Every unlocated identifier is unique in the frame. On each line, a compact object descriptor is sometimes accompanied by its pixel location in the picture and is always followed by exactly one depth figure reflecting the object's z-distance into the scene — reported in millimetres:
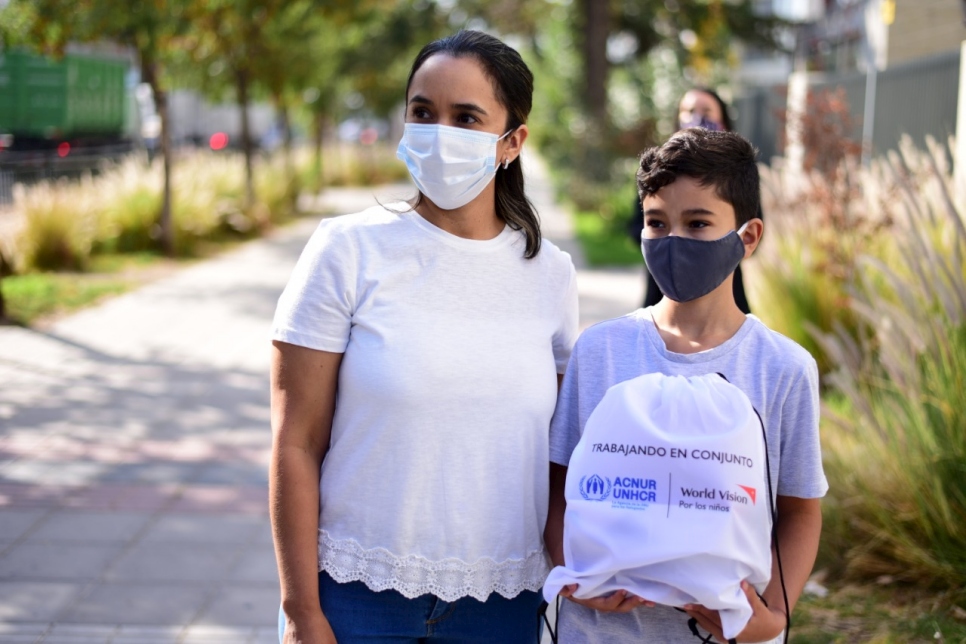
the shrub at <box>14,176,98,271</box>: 13055
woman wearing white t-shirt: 2066
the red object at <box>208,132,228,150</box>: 37991
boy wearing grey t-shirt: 1990
